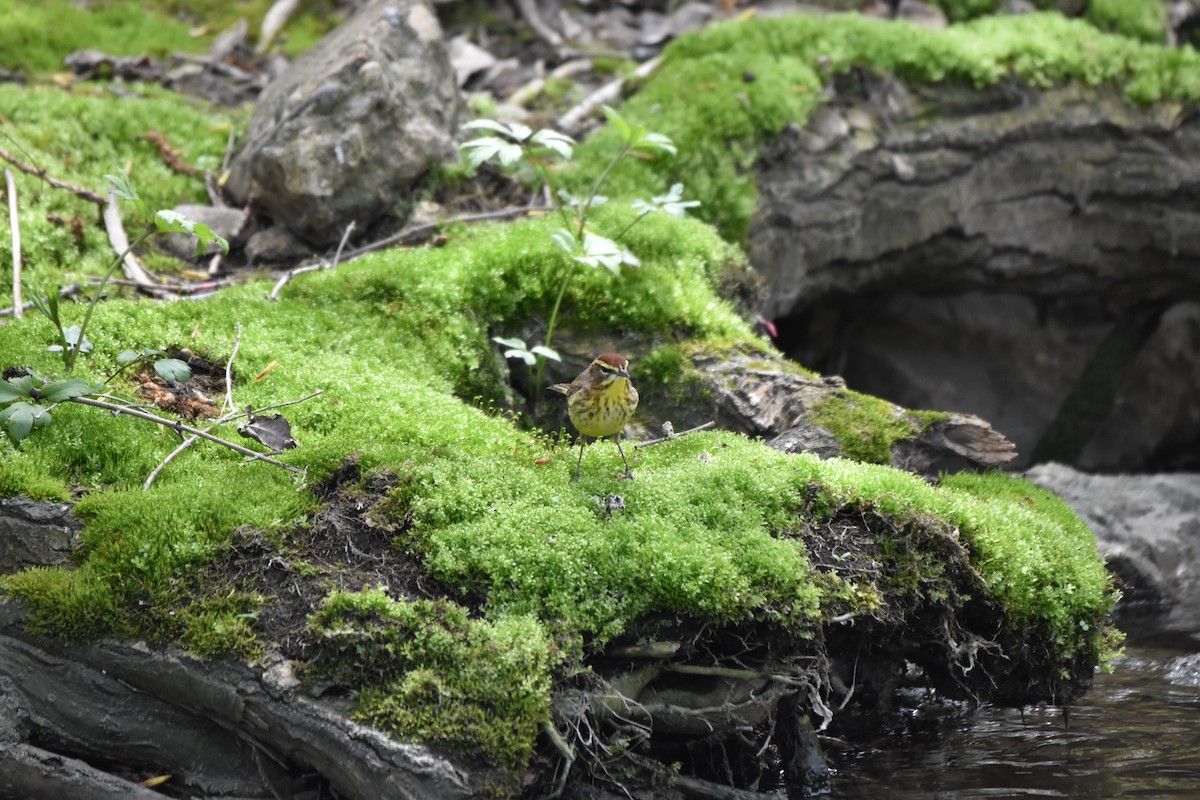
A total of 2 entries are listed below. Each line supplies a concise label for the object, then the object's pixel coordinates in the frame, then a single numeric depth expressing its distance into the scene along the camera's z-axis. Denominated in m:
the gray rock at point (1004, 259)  17.41
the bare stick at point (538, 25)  20.00
